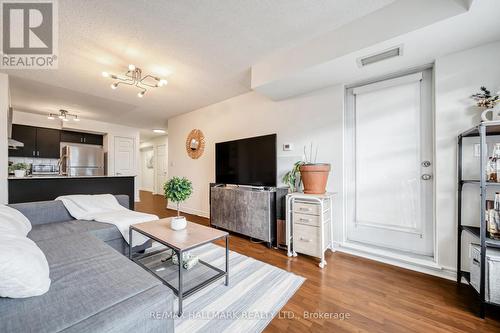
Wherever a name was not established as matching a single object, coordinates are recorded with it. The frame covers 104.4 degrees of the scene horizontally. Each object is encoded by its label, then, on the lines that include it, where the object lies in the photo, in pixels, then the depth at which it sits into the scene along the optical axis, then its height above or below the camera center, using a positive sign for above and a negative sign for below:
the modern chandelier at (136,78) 2.53 +1.25
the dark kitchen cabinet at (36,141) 4.58 +0.63
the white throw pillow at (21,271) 0.83 -0.48
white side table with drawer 2.17 -0.68
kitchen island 2.95 -0.36
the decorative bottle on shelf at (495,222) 1.44 -0.42
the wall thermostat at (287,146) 2.94 +0.30
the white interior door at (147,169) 8.62 -0.14
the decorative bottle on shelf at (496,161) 1.51 +0.04
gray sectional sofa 0.76 -0.62
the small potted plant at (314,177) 2.33 -0.13
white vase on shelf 1.51 +0.43
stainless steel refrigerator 5.18 +0.16
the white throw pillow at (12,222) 1.23 -0.42
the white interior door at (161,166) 7.73 +0.01
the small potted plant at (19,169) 3.09 -0.05
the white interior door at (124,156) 6.15 +0.33
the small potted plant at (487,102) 1.53 +0.54
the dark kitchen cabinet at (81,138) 5.45 +0.85
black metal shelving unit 1.38 -0.32
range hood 3.11 +0.37
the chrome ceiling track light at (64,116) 4.46 +1.23
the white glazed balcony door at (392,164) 2.09 +0.03
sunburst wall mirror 4.32 +0.52
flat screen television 2.80 +0.08
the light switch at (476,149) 1.74 +0.15
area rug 1.29 -1.06
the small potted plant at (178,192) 1.86 -0.25
